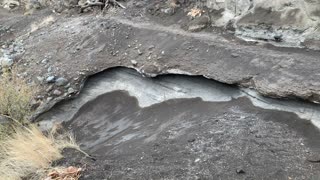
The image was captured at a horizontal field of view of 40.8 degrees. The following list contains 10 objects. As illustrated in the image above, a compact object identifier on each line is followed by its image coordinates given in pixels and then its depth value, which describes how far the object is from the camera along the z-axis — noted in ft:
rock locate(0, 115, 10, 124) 25.84
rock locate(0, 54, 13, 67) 35.47
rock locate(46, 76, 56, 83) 31.63
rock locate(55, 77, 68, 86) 31.19
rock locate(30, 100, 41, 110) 29.99
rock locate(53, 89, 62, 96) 30.69
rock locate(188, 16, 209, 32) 31.40
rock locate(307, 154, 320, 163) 18.58
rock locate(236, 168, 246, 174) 18.69
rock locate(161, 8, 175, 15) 34.32
